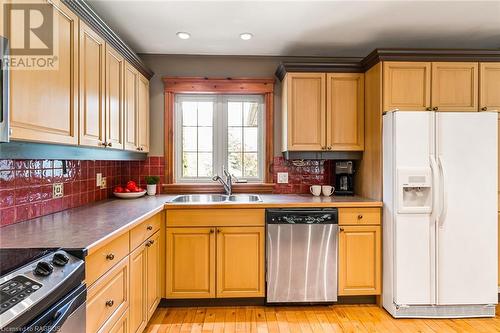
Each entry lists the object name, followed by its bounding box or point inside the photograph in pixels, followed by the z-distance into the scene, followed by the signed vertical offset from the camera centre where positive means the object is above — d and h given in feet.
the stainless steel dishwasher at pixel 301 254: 7.83 -2.50
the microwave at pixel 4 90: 3.33 +0.89
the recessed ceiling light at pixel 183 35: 8.37 +3.87
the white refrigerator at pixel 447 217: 7.41 -1.38
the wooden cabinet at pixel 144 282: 5.66 -2.66
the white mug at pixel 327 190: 9.38 -0.86
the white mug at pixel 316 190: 9.54 -0.87
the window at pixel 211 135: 10.36 +1.07
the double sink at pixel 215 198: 9.22 -1.13
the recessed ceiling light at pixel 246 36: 8.42 +3.87
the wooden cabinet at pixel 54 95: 3.92 +1.07
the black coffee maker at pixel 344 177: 9.52 -0.44
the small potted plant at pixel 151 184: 9.59 -0.68
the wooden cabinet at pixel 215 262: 7.83 -2.73
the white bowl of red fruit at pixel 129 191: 8.80 -0.87
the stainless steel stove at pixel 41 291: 2.67 -1.33
